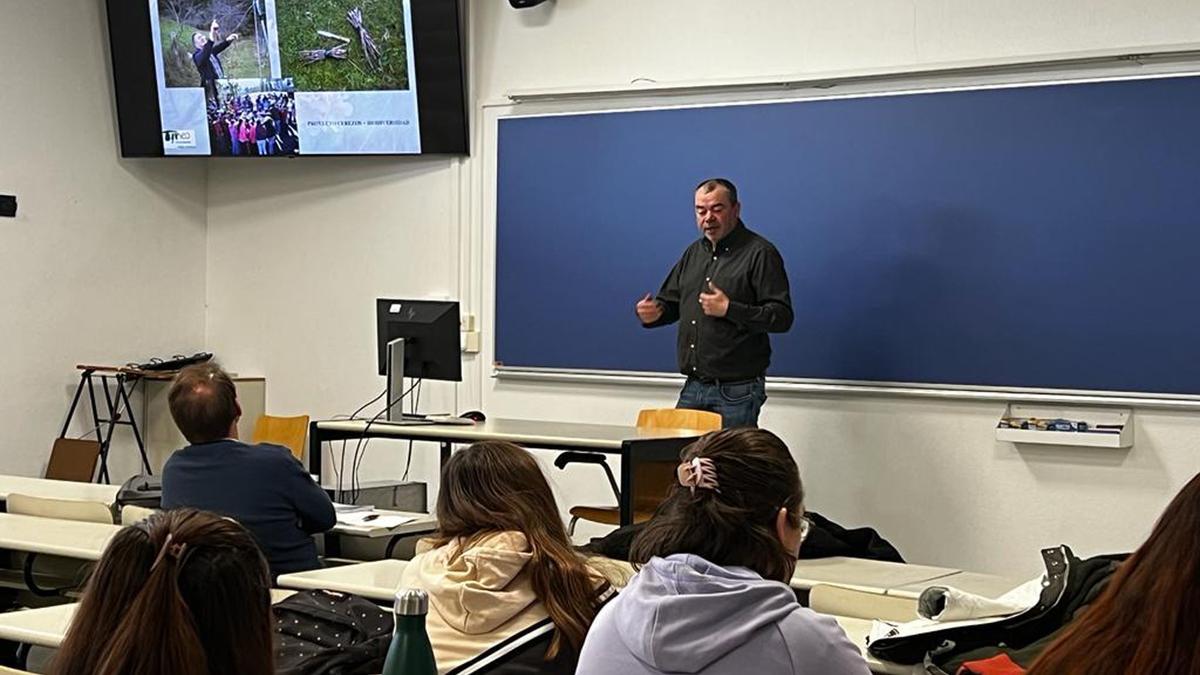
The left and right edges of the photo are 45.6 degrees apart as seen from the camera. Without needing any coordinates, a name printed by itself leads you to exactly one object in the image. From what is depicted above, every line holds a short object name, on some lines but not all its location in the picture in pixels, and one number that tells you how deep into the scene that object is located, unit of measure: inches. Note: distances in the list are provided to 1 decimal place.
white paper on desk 183.2
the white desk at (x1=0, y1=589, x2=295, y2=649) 115.7
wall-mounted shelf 235.1
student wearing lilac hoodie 75.5
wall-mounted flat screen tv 308.7
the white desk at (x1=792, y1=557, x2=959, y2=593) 150.0
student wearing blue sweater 163.6
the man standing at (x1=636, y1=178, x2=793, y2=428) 246.8
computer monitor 239.5
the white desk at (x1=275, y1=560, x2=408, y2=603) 138.7
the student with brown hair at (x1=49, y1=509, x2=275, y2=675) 57.3
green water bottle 66.0
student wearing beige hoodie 104.3
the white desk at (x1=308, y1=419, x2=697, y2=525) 200.1
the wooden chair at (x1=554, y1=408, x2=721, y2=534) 206.1
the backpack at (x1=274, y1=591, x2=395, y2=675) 104.9
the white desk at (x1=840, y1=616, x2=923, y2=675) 107.3
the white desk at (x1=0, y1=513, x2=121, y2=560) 159.2
